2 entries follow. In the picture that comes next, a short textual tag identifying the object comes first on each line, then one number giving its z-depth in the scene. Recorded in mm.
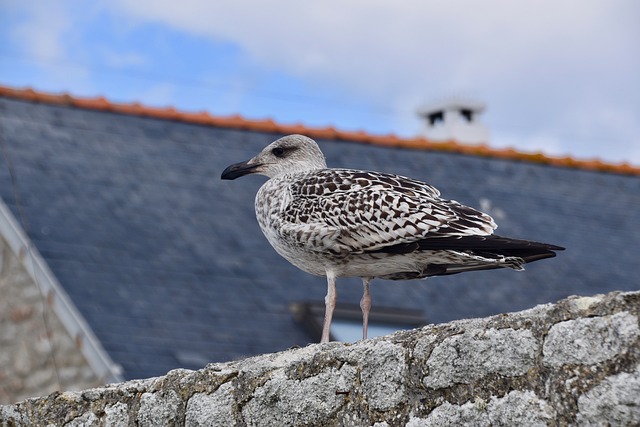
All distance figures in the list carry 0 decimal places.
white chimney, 43250
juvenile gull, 11961
